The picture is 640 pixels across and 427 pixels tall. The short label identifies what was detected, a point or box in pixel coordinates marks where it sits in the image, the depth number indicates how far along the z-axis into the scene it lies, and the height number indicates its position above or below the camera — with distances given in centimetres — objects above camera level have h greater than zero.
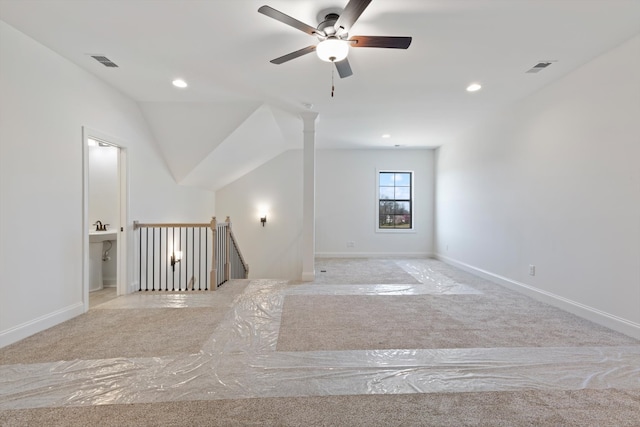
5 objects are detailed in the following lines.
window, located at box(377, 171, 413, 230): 735 +31
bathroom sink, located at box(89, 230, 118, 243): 410 -38
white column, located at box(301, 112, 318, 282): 465 +29
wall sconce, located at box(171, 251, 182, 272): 527 -91
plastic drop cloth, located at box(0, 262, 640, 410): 181 -116
